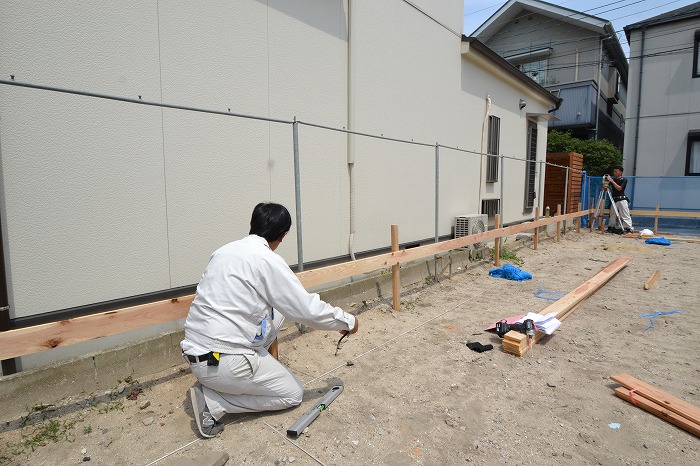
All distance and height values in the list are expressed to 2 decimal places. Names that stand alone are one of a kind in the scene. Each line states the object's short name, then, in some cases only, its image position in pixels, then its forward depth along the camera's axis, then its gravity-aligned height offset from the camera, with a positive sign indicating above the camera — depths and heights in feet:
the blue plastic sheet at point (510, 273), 22.88 -4.81
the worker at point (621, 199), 41.86 -0.59
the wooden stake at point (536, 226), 31.50 -2.64
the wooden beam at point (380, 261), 12.58 -2.68
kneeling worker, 8.16 -2.76
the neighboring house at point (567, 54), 64.44 +24.92
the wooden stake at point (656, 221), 42.25 -3.01
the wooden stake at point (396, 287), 16.94 -4.13
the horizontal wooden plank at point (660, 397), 8.69 -4.93
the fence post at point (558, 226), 35.96 -3.12
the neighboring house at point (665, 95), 48.39 +12.76
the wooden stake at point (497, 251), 25.53 -3.80
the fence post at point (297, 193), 12.32 +0.01
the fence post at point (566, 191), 39.36 +0.27
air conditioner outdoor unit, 26.21 -2.14
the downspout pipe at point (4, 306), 8.58 -2.53
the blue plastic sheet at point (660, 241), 36.12 -4.48
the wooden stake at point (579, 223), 41.83 -3.21
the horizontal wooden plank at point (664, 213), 40.55 -2.13
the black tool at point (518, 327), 13.15 -4.64
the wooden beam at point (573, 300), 12.61 -4.67
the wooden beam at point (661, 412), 8.44 -5.07
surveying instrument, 42.37 -1.25
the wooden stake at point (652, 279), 20.79 -4.88
